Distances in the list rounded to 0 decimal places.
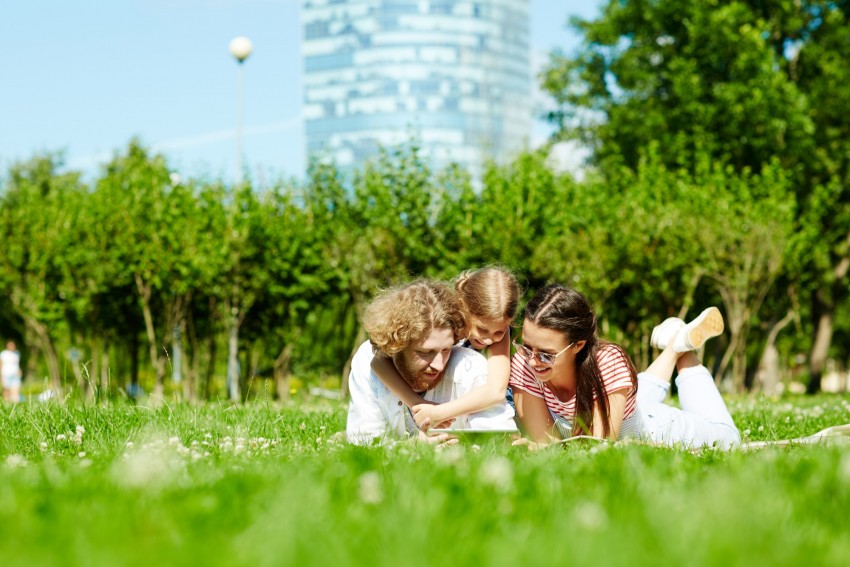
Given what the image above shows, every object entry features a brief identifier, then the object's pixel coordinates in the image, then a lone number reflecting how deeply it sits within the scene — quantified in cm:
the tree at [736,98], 2659
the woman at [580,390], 628
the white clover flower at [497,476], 339
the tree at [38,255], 2358
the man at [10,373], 2525
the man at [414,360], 597
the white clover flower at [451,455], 415
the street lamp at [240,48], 2117
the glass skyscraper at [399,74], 16725
